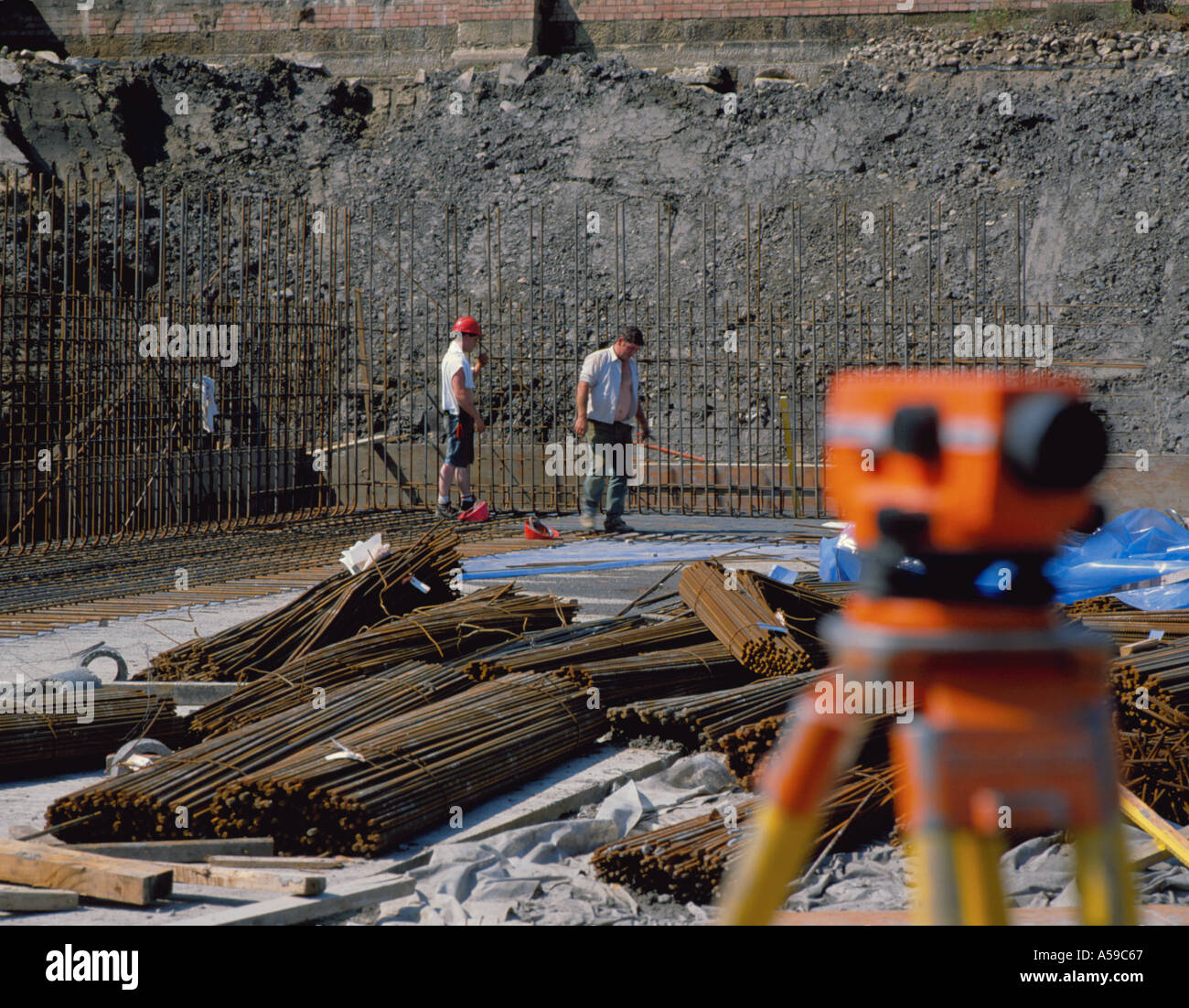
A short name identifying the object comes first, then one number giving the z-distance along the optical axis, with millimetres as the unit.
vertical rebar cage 13062
